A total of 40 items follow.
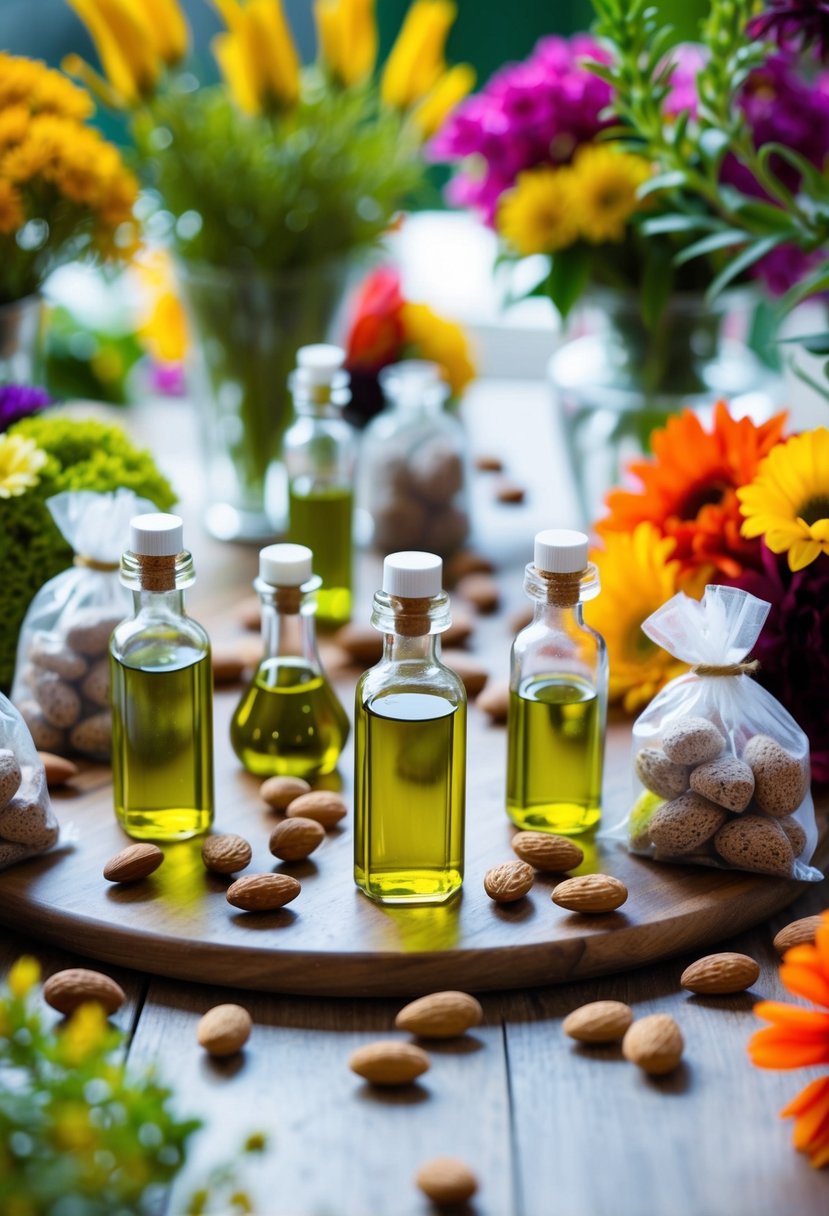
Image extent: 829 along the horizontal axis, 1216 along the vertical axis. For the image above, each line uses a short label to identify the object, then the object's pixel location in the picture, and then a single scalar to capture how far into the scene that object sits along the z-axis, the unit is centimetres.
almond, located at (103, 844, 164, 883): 98
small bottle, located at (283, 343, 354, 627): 138
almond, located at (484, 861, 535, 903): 97
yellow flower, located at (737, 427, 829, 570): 103
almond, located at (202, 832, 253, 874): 100
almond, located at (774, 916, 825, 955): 95
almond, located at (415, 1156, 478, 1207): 74
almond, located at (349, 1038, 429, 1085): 82
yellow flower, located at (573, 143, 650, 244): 137
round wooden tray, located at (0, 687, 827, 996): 91
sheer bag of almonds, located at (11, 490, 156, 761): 113
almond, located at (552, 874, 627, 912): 96
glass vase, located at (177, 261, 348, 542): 147
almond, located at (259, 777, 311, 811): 109
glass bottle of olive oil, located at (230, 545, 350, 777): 113
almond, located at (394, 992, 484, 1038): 87
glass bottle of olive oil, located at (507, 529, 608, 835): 105
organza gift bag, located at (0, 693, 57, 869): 99
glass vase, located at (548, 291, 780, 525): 145
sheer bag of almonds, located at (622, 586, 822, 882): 98
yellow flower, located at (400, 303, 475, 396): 164
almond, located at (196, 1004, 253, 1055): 85
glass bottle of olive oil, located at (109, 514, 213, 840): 102
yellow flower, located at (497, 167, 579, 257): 140
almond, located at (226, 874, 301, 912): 96
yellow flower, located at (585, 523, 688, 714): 115
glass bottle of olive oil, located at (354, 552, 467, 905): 95
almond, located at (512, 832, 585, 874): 101
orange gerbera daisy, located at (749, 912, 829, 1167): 78
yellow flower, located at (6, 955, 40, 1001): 70
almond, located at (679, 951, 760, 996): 91
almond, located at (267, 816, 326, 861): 102
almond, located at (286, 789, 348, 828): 107
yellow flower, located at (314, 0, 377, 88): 148
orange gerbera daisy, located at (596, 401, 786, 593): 112
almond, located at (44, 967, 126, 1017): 88
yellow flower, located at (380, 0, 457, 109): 150
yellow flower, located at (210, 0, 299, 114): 141
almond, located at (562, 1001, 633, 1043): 87
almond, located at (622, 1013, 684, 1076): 84
